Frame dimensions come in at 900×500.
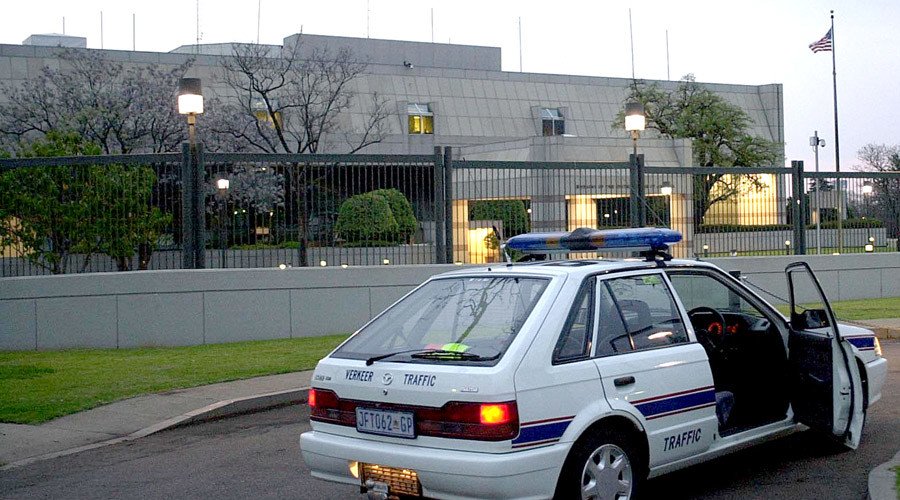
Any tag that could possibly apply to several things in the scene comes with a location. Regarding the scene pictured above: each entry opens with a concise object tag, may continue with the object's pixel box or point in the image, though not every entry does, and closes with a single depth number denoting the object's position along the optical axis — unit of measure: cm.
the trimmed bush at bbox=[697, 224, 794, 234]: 2019
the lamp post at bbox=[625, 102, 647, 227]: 1892
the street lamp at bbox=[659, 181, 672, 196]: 1970
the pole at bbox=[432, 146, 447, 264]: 1789
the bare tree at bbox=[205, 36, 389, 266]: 4238
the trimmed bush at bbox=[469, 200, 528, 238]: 1824
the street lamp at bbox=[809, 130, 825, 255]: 5756
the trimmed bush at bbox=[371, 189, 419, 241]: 1736
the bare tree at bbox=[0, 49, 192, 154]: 3922
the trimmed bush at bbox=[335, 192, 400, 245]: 1727
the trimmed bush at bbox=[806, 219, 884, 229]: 2170
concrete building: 4256
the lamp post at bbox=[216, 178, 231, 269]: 1653
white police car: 567
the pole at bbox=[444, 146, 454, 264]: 1789
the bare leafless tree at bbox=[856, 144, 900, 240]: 2288
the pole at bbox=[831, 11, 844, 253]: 5666
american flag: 4359
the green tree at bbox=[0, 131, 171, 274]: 1667
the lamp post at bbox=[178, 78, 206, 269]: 1645
